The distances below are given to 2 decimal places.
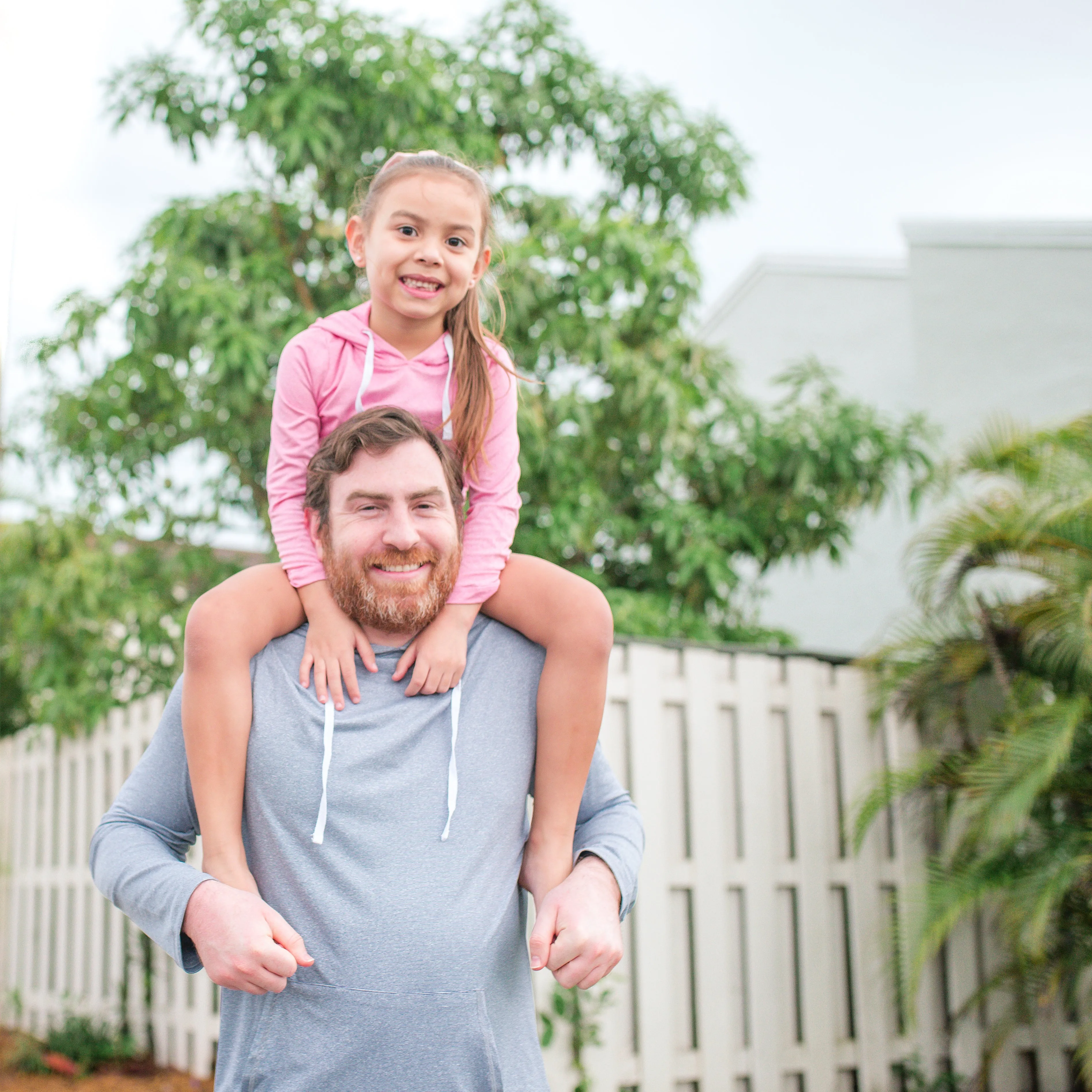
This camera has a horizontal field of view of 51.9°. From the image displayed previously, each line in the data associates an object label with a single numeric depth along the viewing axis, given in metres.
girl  1.41
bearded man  1.34
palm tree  3.98
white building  7.16
